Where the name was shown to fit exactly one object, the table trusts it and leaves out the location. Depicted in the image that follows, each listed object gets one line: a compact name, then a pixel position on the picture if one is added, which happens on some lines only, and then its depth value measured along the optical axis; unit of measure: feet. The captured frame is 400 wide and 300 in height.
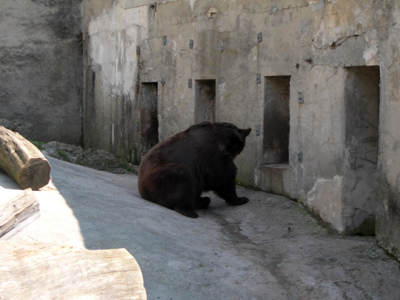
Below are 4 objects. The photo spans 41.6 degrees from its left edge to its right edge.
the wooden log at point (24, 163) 19.41
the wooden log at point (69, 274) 9.09
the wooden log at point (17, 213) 13.83
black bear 22.48
